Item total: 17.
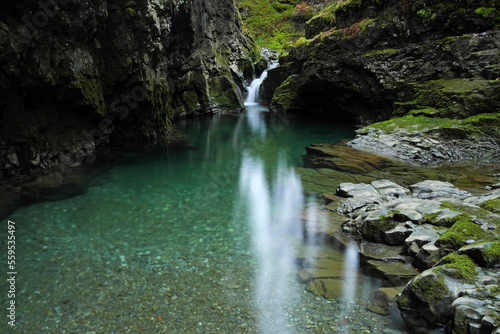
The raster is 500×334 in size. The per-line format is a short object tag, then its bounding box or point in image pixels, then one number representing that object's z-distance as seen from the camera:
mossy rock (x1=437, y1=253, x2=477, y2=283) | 3.84
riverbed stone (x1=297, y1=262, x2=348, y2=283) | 5.20
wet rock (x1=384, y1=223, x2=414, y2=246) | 5.72
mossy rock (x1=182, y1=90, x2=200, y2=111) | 27.17
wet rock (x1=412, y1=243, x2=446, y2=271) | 4.72
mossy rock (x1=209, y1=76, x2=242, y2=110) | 31.03
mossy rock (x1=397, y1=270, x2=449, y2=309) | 3.82
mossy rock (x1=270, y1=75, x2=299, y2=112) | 27.93
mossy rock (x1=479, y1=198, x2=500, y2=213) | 5.73
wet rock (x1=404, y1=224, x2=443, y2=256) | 5.22
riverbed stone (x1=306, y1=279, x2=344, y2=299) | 4.73
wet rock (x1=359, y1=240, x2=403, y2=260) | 5.53
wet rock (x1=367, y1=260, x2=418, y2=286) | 4.88
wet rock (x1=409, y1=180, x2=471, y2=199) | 7.65
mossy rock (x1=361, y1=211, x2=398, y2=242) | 6.08
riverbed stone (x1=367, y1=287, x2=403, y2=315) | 4.34
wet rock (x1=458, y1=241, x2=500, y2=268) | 3.95
